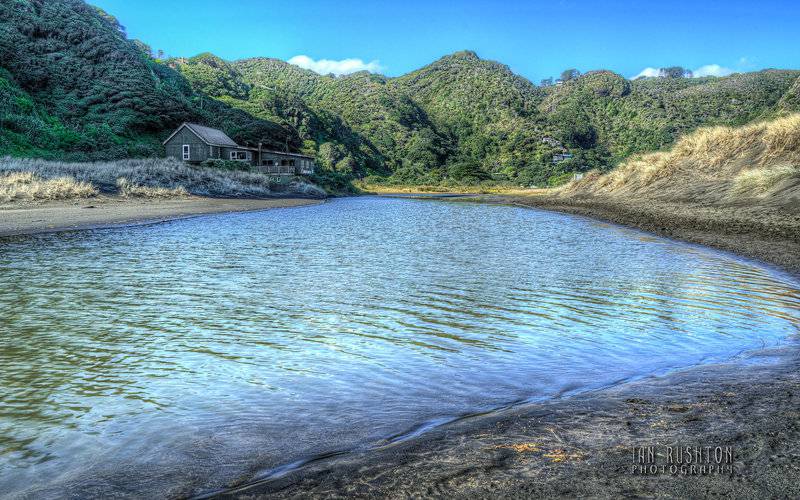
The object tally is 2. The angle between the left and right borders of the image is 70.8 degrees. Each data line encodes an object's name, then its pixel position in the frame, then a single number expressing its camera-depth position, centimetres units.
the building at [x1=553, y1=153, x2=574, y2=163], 13012
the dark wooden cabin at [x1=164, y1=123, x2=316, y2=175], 6906
